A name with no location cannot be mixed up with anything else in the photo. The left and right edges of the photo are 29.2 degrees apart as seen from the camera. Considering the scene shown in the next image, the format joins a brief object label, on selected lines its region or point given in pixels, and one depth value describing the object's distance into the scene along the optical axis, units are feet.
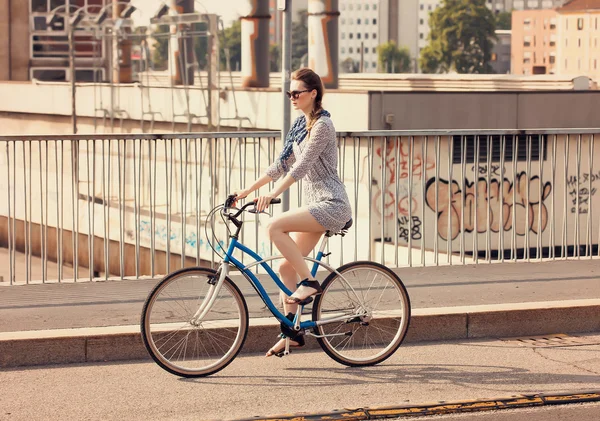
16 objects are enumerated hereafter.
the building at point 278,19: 587.52
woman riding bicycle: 20.62
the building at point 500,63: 629.51
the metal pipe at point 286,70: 26.45
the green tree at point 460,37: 423.64
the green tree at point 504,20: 617.62
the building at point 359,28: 639.35
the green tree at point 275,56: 533.67
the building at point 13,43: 176.14
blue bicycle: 20.25
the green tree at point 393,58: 513.04
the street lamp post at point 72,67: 108.12
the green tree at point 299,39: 574.97
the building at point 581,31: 473.26
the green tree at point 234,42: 573.74
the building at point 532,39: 571.69
